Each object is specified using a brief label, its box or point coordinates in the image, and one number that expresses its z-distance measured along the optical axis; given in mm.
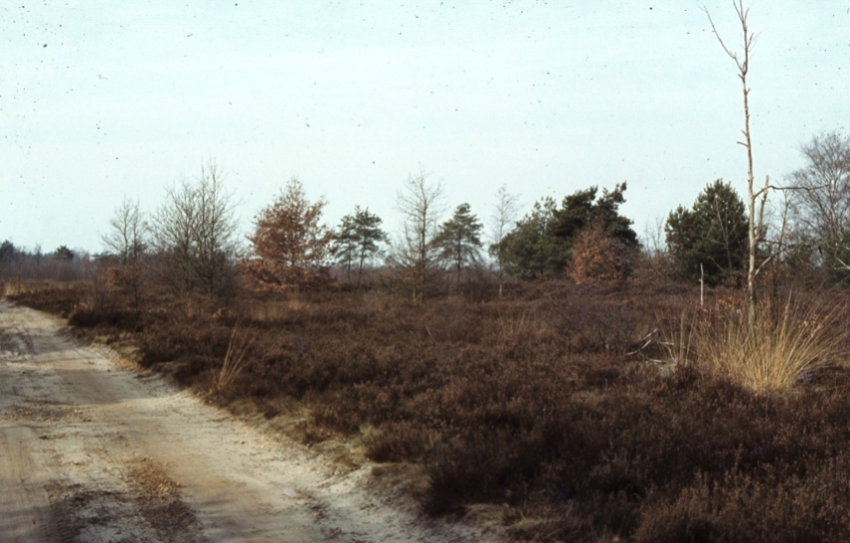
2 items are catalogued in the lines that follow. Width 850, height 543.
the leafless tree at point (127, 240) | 40312
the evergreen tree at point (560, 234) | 46094
